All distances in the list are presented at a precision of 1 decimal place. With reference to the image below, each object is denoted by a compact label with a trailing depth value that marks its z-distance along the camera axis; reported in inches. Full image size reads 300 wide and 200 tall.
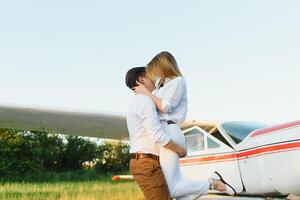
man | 108.1
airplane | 201.2
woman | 110.4
